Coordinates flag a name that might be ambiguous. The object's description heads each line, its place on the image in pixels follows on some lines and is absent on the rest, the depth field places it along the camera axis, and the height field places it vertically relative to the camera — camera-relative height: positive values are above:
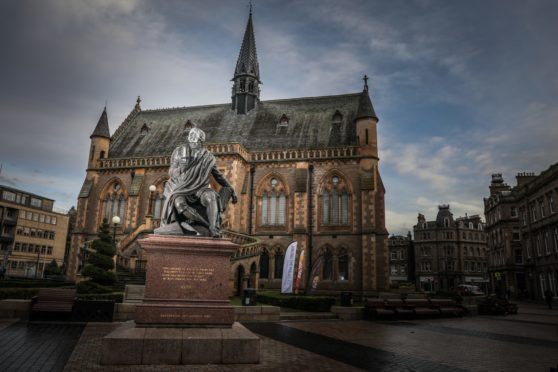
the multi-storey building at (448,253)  88.44 +5.33
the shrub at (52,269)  66.94 -0.52
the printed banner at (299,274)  26.84 -0.12
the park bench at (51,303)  14.64 -1.32
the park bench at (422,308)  21.00 -1.66
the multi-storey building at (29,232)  71.62 +6.43
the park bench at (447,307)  22.19 -1.69
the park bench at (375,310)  19.58 -1.68
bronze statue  10.01 +1.88
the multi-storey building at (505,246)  53.82 +4.56
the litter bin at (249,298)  19.42 -1.27
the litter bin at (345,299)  20.97 -1.29
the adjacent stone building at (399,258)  97.75 +4.26
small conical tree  21.64 +0.28
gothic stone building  34.38 +8.21
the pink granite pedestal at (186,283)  8.77 -0.29
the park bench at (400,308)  20.03 -1.64
